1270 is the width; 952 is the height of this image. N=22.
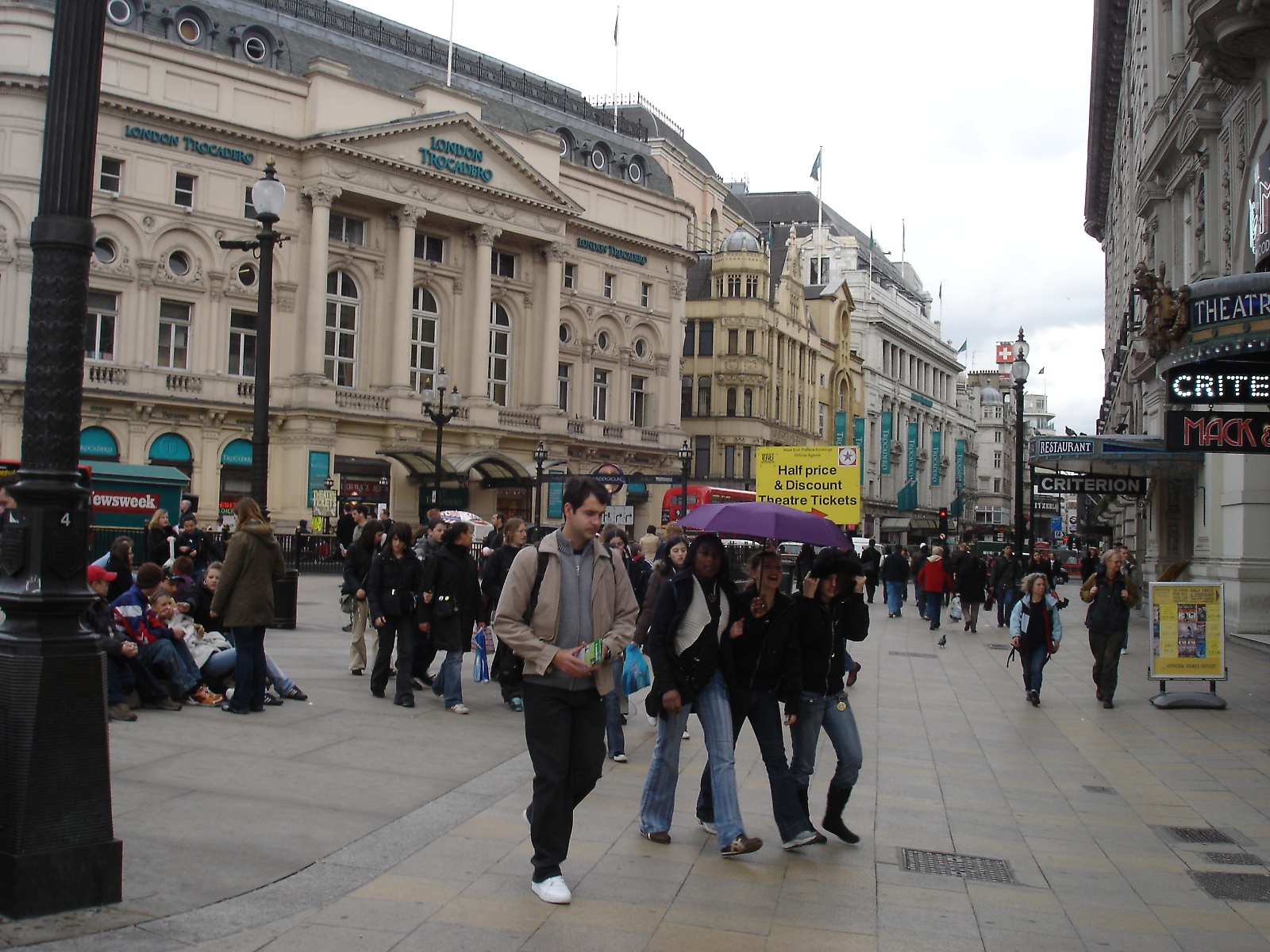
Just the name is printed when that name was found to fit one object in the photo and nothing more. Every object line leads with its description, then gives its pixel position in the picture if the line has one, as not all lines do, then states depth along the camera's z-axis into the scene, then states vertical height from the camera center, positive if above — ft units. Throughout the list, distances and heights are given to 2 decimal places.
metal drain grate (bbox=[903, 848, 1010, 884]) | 23.65 -6.73
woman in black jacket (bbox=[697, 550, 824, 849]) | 24.03 -3.20
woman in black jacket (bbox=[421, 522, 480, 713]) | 39.09 -3.11
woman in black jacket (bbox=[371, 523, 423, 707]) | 40.04 -2.98
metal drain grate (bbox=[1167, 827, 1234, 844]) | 27.76 -6.94
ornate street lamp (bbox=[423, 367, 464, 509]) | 111.04 +9.48
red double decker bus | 163.12 +2.05
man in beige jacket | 20.31 -2.40
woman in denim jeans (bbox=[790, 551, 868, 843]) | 24.82 -3.48
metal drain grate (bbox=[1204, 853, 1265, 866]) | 25.76 -6.89
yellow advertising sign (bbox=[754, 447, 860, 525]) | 69.00 +1.83
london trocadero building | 139.95 +31.59
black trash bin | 54.19 -4.54
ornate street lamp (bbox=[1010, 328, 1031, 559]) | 88.17 +8.44
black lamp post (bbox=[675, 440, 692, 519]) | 146.61 +5.15
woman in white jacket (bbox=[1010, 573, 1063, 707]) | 48.93 -4.35
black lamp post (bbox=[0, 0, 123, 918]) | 17.62 -1.47
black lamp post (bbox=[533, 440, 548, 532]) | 148.97 +2.58
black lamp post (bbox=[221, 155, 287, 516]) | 48.42 +7.26
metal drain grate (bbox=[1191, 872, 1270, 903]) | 23.04 -6.80
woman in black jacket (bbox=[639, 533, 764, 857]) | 23.21 -2.77
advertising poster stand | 49.08 -4.19
